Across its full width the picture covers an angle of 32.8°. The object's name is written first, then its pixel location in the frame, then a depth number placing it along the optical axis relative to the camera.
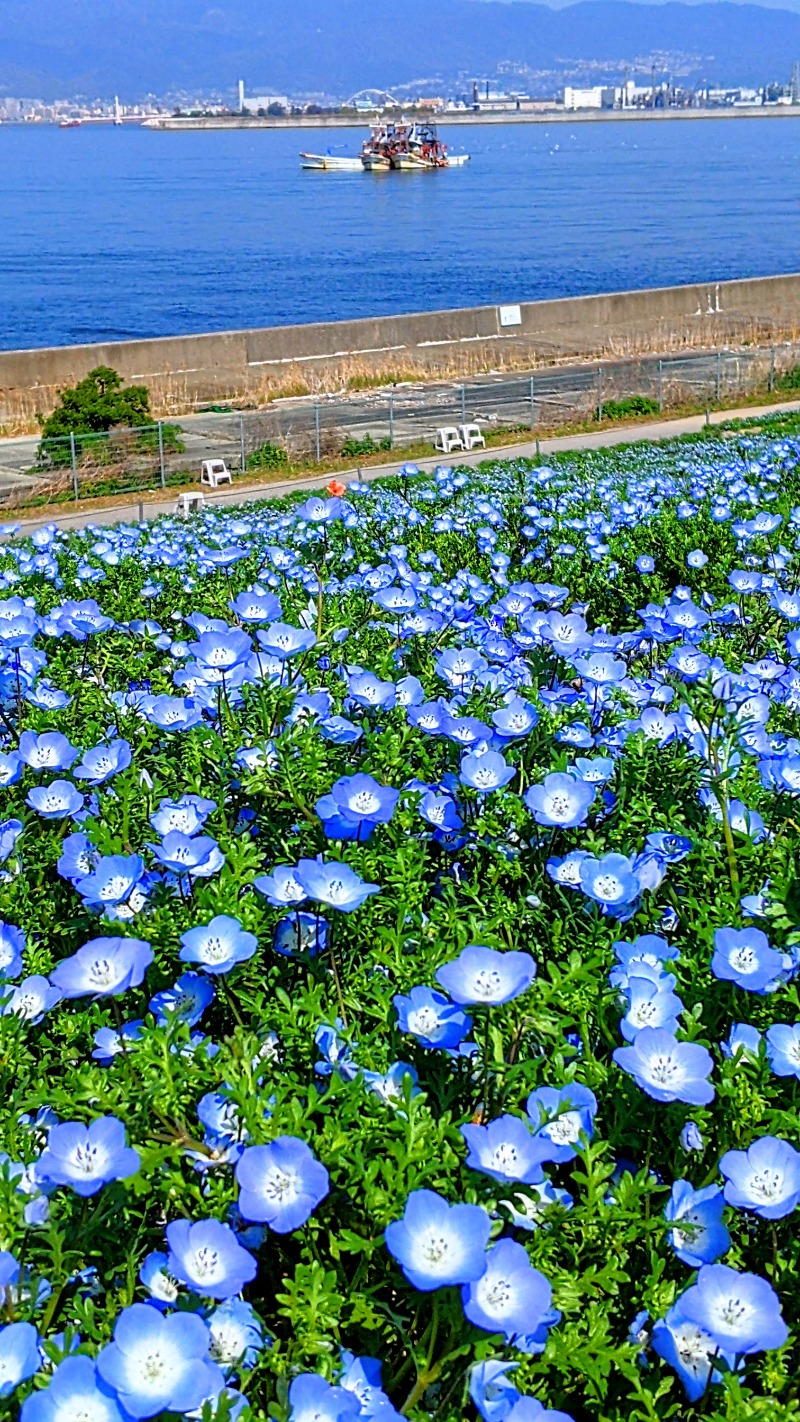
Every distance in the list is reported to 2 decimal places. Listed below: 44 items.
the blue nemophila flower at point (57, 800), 2.93
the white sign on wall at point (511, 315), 36.34
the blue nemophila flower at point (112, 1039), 2.21
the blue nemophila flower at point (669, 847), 2.71
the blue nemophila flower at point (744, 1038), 2.12
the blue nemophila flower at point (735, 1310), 1.63
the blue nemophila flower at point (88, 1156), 1.75
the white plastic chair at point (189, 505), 16.58
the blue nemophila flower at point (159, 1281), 1.78
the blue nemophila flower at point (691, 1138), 1.99
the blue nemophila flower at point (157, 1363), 1.47
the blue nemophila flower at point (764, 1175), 1.80
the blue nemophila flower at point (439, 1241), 1.53
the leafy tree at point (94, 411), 23.17
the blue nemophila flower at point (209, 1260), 1.66
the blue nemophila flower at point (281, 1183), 1.74
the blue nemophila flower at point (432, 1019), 2.02
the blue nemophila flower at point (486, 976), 1.94
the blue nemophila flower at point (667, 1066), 1.88
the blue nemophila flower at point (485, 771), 2.87
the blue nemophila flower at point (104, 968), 2.10
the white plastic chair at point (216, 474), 21.41
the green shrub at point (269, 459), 22.98
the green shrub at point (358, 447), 23.41
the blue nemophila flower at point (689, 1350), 1.73
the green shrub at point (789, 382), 29.72
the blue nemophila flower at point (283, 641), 3.36
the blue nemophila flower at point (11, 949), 2.48
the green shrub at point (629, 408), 26.80
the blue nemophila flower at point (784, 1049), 2.00
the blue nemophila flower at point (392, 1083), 1.99
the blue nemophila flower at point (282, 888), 2.37
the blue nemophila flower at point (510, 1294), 1.56
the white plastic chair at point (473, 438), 23.83
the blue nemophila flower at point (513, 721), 3.14
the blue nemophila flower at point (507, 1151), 1.74
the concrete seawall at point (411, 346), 29.45
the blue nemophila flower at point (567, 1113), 1.95
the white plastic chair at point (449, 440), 23.55
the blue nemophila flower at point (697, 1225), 1.81
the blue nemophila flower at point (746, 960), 2.16
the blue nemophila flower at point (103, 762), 2.99
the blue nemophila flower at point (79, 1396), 1.49
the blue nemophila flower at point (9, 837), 2.92
